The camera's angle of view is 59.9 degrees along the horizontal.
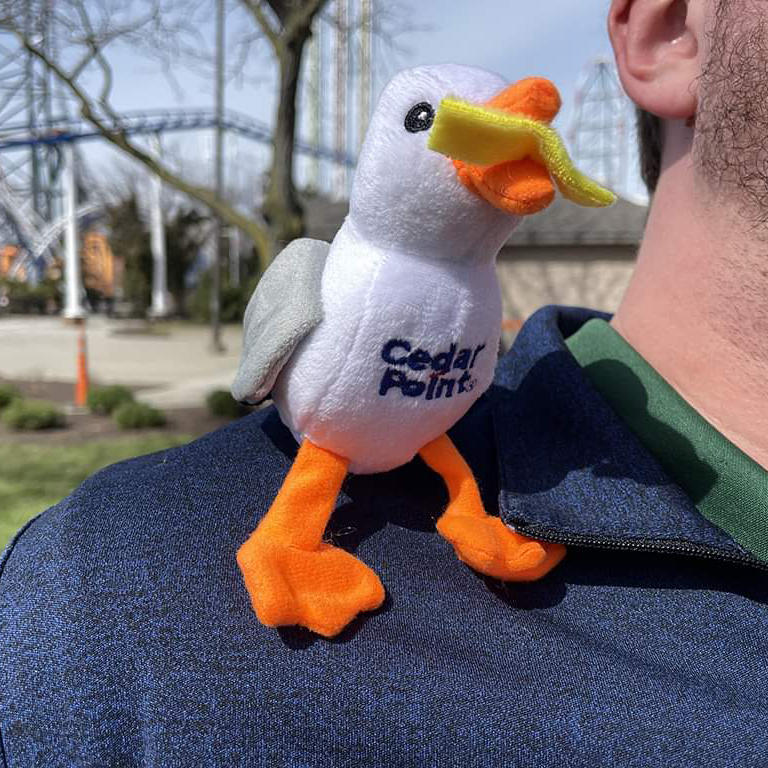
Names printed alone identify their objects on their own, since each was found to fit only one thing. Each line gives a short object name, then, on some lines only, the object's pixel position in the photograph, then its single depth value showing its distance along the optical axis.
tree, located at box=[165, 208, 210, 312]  22.91
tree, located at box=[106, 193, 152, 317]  21.34
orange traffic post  8.16
